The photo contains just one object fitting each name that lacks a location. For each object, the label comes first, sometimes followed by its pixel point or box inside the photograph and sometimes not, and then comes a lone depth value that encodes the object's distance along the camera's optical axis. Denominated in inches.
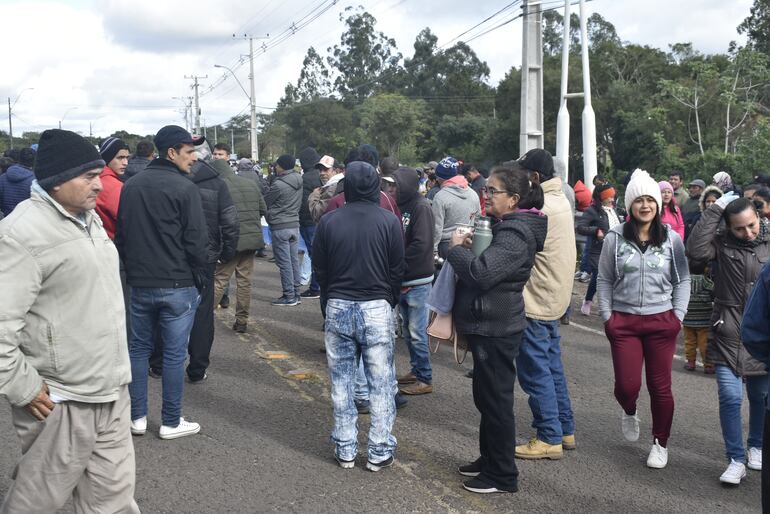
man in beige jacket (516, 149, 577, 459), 204.5
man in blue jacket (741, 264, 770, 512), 132.2
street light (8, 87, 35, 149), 2160.3
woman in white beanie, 201.0
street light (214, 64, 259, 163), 2053.4
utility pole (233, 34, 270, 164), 2063.2
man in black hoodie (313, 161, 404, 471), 195.6
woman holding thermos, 180.1
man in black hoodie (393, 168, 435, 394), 262.4
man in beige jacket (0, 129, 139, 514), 118.3
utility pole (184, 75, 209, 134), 3206.2
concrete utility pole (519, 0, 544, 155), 553.3
